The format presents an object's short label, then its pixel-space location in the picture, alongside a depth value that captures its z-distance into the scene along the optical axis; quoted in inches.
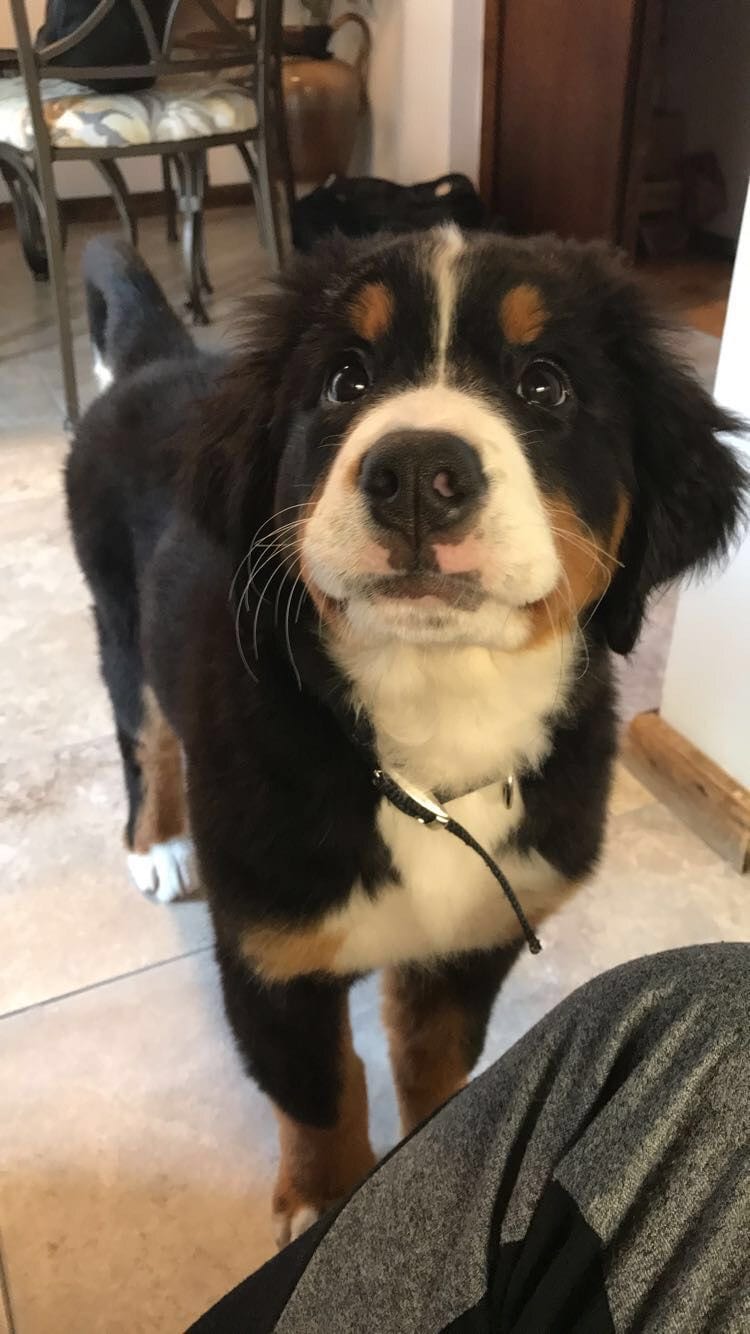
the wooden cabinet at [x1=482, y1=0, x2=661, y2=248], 134.8
